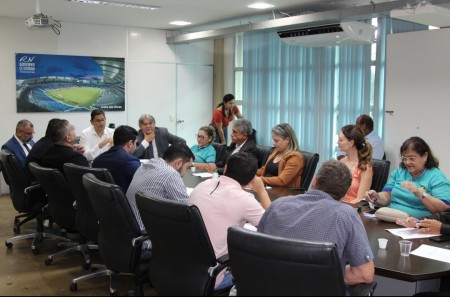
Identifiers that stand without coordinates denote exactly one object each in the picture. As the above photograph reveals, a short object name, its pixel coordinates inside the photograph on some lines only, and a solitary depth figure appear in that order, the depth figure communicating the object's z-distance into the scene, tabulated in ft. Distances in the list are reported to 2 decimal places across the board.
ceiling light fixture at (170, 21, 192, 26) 26.53
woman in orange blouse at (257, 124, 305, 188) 15.24
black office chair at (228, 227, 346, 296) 5.95
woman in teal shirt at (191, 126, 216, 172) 19.40
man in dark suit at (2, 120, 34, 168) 19.12
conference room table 7.60
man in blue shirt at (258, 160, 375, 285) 7.29
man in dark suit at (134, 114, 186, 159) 19.25
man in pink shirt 8.93
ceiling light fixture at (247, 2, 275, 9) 20.76
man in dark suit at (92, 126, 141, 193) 13.03
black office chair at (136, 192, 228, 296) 7.88
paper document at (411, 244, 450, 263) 8.21
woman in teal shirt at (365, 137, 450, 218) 10.66
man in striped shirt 10.44
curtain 21.90
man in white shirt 19.81
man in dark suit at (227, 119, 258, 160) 18.72
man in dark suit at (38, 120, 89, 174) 14.89
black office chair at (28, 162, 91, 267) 13.38
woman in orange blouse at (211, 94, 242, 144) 27.68
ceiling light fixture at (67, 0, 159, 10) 20.81
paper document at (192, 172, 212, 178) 16.32
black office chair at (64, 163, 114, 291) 12.02
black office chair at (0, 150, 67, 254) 15.35
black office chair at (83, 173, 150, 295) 9.72
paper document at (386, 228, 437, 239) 9.44
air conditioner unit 19.81
